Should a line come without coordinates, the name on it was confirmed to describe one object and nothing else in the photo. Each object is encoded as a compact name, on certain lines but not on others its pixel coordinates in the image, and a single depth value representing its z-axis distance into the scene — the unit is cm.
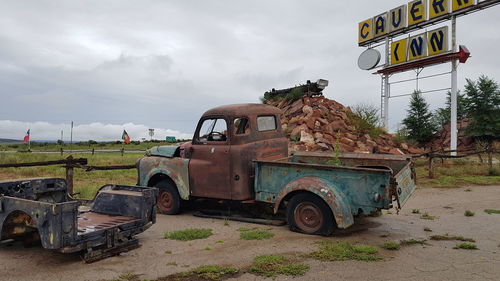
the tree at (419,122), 2933
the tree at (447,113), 3041
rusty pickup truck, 589
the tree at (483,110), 2772
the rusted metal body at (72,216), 455
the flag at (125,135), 3878
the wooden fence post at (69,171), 884
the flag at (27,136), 3797
